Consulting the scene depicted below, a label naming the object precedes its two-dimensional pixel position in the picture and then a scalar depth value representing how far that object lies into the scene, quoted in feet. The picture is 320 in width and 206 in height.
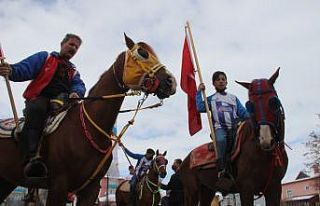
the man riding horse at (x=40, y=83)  18.65
